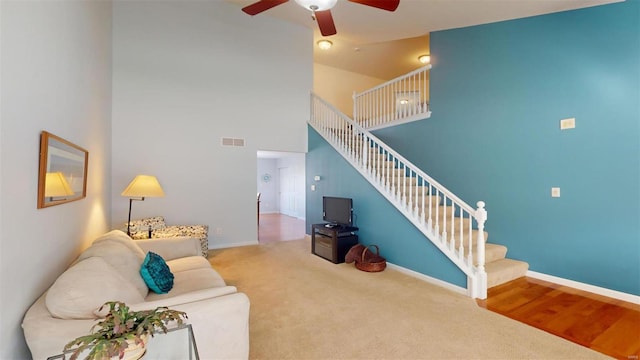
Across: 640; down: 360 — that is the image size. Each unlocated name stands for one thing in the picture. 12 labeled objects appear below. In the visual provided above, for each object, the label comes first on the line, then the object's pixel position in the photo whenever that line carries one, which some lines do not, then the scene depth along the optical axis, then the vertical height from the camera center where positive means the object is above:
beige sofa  1.36 -0.68
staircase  3.18 -0.41
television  4.59 -0.43
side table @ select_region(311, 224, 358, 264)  4.42 -0.90
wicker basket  3.98 -1.07
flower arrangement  1.04 -0.57
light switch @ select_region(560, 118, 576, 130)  3.45 +0.73
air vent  5.44 +0.85
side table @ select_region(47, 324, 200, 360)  1.36 -0.78
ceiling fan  2.36 +1.67
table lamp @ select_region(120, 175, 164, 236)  3.41 -0.02
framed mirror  1.78 +0.11
